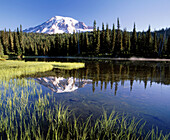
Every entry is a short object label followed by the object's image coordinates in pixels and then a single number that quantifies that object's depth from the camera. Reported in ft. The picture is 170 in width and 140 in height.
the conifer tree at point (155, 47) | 220.33
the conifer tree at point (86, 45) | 264.03
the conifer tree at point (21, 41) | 352.94
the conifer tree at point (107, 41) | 246.12
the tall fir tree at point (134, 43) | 236.43
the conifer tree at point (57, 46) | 312.21
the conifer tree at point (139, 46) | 233.96
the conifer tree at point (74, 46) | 287.07
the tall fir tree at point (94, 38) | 258.16
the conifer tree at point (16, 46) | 320.87
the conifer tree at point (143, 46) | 231.05
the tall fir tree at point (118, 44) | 239.01
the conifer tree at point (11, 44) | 336.20
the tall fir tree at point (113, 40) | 242.37
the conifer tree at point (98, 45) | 249.14
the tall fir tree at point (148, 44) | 225.15
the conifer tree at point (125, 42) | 242.17
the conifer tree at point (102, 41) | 254.88
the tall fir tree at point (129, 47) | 240.32
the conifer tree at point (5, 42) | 325.79
